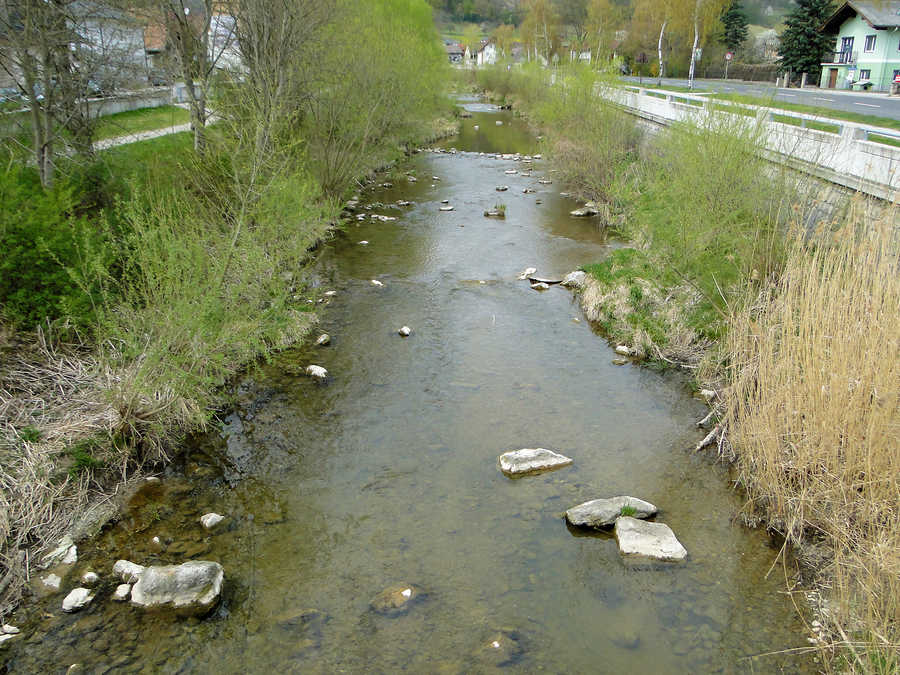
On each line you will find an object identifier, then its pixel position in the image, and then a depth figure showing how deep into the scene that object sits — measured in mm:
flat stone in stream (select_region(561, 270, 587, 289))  11605
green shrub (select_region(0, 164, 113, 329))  6871
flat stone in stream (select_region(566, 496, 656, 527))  5719
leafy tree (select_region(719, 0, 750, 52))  52531
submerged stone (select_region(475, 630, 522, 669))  4410
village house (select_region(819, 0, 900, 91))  38375
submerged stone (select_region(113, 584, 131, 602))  4797
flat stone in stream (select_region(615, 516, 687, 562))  5359
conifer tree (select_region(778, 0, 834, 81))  43594
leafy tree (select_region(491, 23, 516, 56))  69450
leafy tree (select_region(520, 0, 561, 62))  62500
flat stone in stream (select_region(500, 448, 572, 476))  6473
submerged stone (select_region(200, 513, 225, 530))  5641
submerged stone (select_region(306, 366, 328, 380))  8320
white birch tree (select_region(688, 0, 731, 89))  37209
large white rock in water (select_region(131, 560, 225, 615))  4730
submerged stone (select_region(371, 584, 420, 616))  4836
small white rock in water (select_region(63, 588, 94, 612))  4680
